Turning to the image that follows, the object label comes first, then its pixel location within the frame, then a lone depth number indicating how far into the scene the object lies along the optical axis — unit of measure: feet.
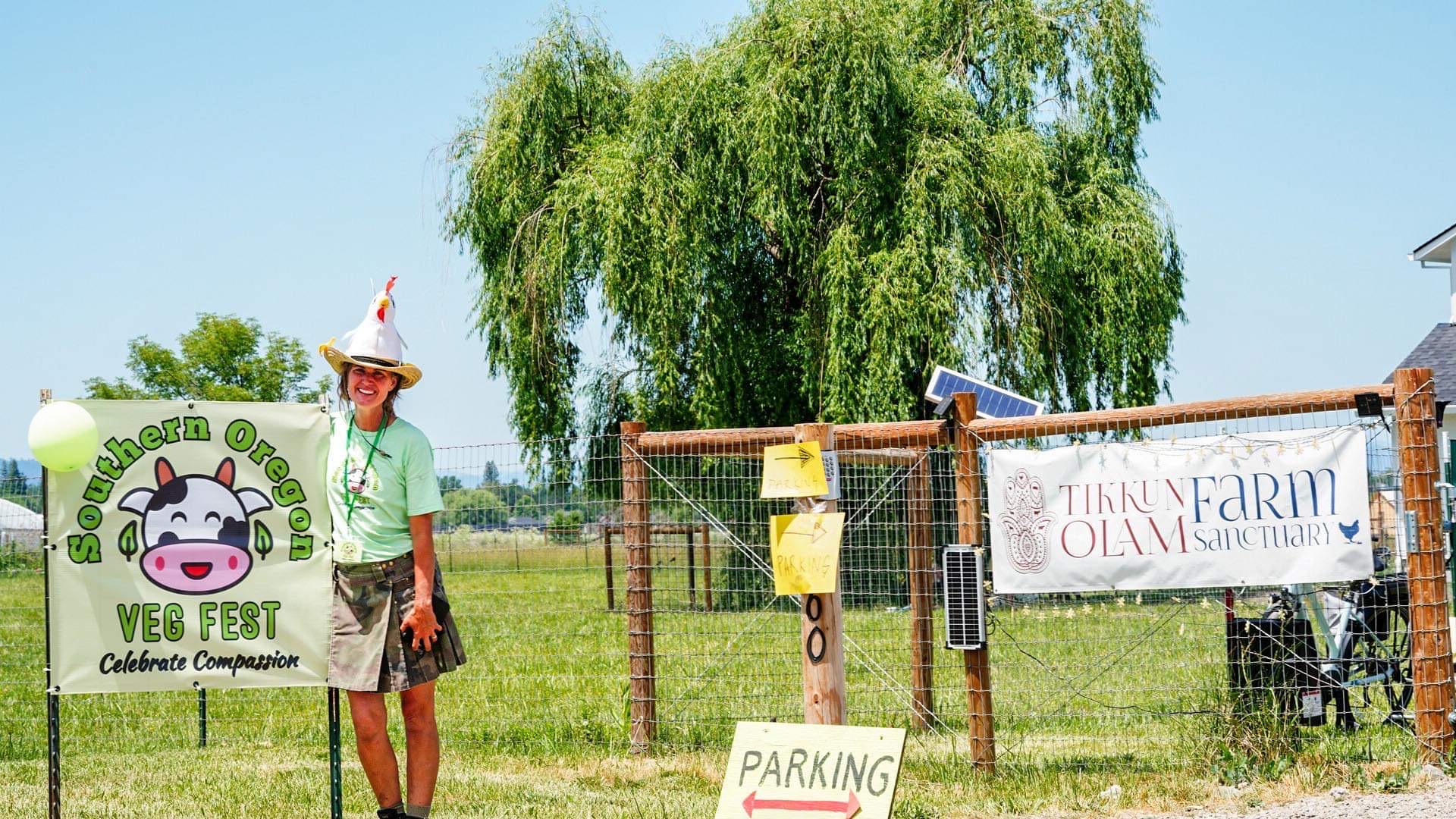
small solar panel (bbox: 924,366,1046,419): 33.37
